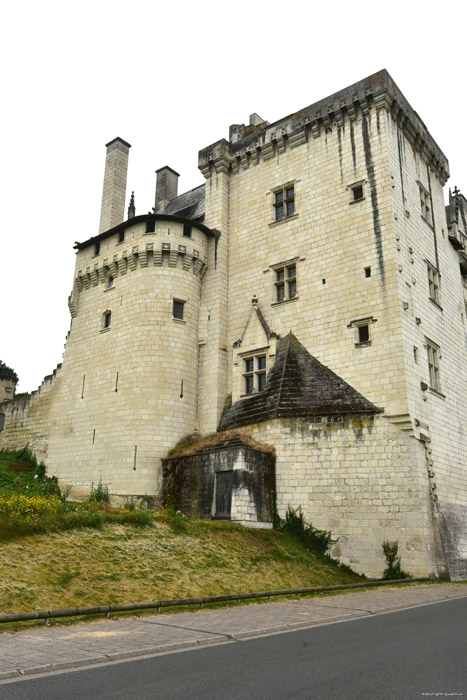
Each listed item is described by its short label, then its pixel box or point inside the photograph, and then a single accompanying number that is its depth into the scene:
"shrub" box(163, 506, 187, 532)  15.50
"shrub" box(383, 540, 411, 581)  17.02
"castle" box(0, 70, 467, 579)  18.91
